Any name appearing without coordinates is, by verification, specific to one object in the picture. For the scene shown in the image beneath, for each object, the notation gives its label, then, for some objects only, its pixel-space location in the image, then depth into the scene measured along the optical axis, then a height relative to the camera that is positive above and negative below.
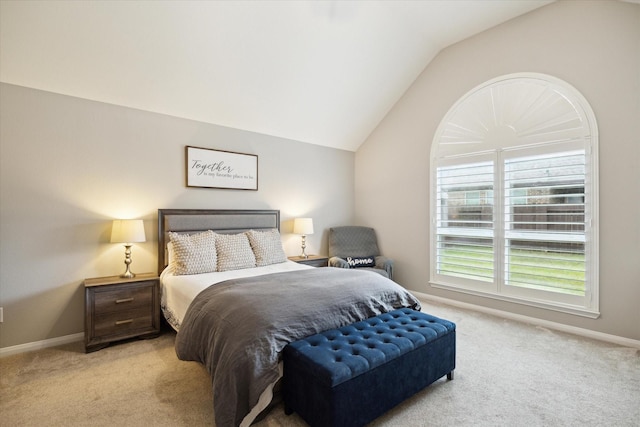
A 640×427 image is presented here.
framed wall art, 3.80 +0.57
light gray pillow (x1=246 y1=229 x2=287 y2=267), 3.74 -0.40
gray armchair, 4.92 -0.46
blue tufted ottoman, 1.69 -0.89
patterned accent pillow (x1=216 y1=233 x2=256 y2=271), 3.39 -0.42
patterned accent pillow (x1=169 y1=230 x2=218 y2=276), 3.16 -0.40
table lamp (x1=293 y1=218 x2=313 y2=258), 4.51 -0.16
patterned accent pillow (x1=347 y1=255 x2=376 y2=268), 4.68 -0.69
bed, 1.79 -0.64
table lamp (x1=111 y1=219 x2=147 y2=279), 3.06 -0.18
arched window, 3.24 +0.22
